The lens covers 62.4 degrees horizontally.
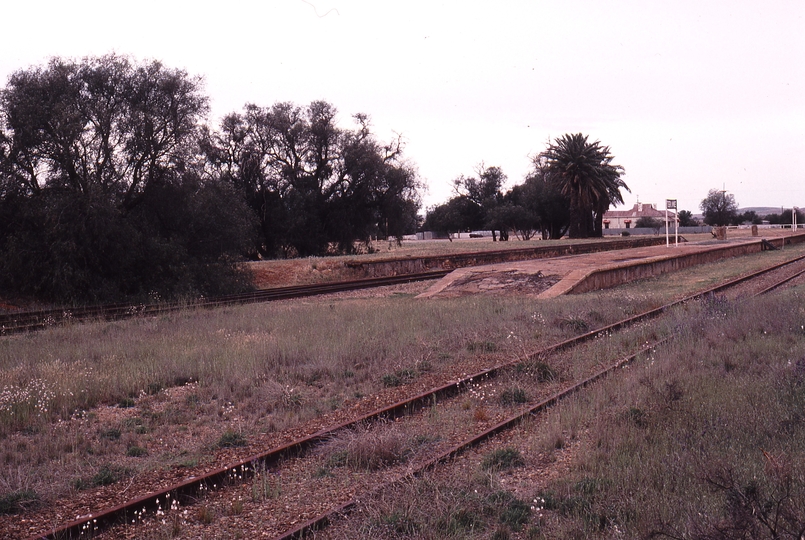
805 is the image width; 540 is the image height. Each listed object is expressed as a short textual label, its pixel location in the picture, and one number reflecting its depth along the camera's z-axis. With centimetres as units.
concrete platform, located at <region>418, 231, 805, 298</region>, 1981
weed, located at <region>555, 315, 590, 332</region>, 1267
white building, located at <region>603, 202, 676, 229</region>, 14638
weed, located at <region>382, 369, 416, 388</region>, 895
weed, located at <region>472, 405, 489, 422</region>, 722
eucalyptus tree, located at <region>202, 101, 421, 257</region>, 3944
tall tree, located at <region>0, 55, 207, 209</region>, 2053
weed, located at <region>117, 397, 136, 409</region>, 805
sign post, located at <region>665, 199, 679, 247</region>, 3831
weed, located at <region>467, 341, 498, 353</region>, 1105
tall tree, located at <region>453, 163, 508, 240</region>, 8281
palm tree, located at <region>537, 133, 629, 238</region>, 6109
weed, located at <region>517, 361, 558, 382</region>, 886
